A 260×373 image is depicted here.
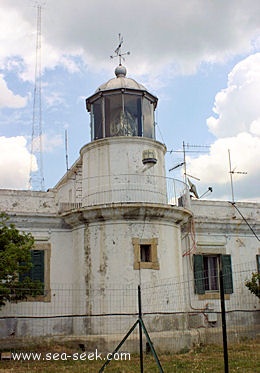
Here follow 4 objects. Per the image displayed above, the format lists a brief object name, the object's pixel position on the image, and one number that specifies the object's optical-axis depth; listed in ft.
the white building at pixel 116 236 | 50.14
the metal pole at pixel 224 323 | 24.48
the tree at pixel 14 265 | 42.68
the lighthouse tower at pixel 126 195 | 50.31
